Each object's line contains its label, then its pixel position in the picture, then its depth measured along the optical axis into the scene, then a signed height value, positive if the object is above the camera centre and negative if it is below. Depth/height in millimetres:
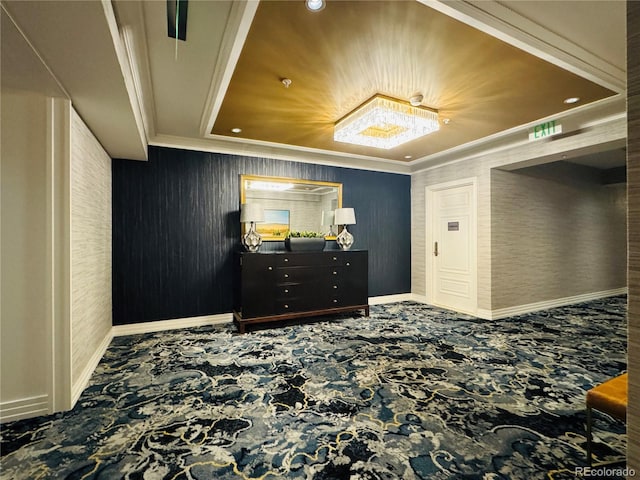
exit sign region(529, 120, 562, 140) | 3570 +1356
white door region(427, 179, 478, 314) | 4895 -124
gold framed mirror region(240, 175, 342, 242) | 4660 +619
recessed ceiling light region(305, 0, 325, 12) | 1710 +1397
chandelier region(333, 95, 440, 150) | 2982 +1301
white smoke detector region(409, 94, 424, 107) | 2927 +1419
